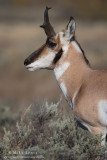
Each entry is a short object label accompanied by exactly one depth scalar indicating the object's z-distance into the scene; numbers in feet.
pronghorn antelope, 48.91
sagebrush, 44.04
